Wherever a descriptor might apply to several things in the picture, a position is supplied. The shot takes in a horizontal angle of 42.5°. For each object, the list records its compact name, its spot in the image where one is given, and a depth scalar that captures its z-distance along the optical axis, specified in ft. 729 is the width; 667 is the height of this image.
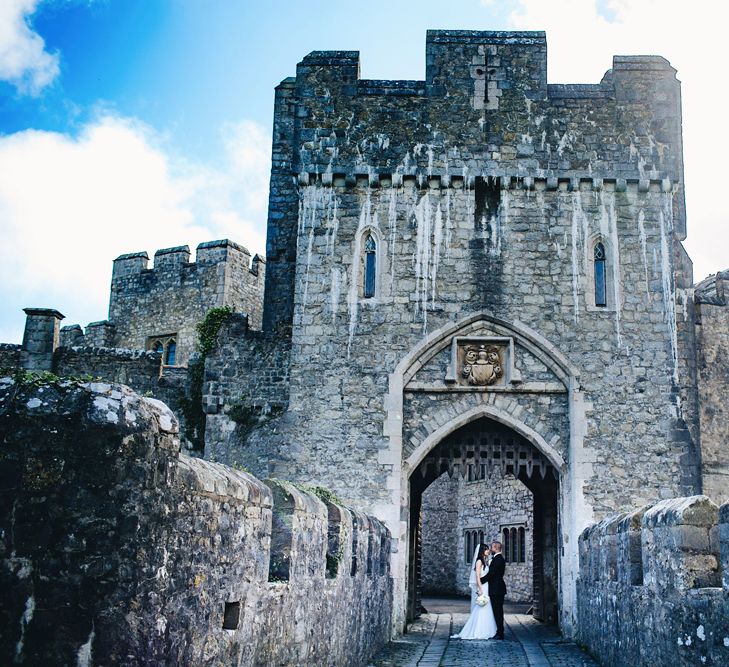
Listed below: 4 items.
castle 44.78
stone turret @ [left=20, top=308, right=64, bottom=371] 61.31
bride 45.01
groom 45.28
